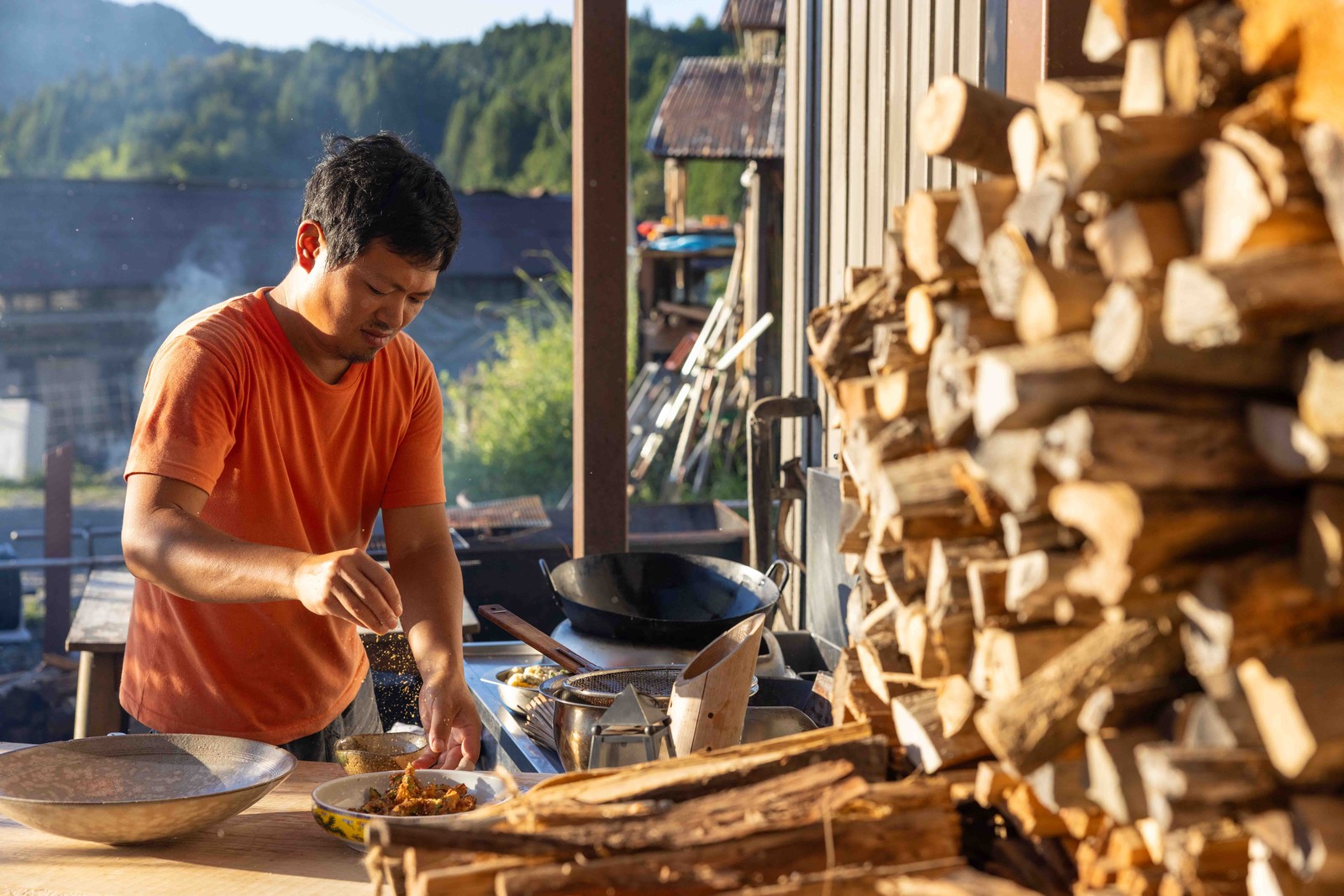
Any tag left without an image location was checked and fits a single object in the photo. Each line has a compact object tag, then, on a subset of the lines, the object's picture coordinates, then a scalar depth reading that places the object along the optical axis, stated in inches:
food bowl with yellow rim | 70.9
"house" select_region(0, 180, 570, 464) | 447.3
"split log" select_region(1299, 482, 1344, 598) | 41.1
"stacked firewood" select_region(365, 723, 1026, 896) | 51.9
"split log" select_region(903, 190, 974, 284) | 54.8
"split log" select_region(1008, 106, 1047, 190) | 50.9
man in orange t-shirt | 89.6
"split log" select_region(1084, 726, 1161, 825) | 46.7
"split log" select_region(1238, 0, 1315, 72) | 40.5
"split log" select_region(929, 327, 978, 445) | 51.0
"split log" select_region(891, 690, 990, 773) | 57.8
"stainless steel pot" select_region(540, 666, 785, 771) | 83.5
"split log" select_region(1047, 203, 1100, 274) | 48.3
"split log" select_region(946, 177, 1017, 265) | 52.8
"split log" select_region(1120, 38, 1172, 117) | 47.1
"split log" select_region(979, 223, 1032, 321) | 49.1
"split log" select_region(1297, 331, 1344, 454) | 39.1
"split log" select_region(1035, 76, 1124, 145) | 48.6
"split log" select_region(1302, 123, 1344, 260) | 38.8
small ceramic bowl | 85.8
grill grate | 241.6
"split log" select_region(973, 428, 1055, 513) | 47.1
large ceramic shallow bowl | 69.6
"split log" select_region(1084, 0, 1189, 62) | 46.1
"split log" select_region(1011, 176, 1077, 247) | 48.4
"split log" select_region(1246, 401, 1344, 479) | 40.3
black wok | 121.3
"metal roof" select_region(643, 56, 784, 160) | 416.2
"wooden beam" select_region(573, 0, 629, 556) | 145.2
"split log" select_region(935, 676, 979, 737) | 56.8
